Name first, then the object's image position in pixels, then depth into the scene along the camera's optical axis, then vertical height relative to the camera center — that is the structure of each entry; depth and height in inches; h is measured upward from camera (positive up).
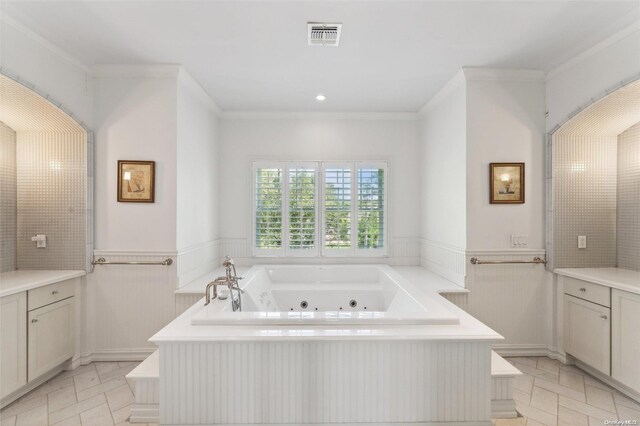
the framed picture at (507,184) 113.3 +10.4
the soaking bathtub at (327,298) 78.4 -27.7
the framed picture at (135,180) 109.5 +10.9
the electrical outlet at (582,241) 114.1 -9.8
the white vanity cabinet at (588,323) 95.0 -34.5
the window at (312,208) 154.6 +2.3
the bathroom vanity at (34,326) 84.3 -33.3
